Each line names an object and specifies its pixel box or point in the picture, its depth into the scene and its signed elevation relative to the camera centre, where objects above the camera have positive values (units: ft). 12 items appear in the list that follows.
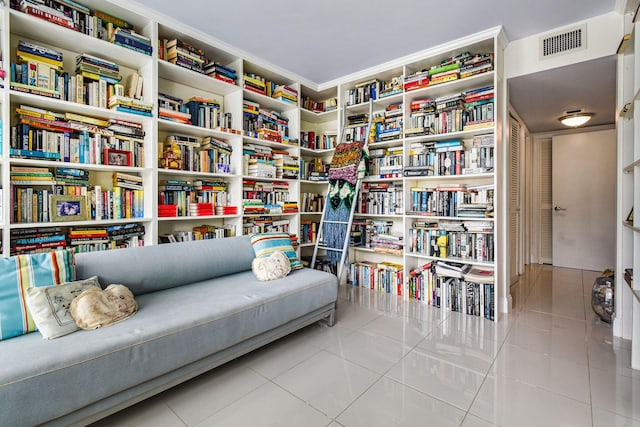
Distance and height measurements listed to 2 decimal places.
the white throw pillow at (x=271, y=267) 7.69 -1.42
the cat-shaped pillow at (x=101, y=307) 4.74 -1.55
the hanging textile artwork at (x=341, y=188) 11.37 +0.86
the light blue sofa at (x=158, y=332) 3.82 -1.92
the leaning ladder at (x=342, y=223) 11.07 -0.45
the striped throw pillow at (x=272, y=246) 8.54 -0.99
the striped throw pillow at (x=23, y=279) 4.51 -1.08
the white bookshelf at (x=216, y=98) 6.94 +3.80
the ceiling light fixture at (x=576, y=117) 12.92 +3.91
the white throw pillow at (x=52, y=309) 4.47 -1.45
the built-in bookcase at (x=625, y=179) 7.19 +0.76
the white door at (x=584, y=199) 14.87 +0.54
